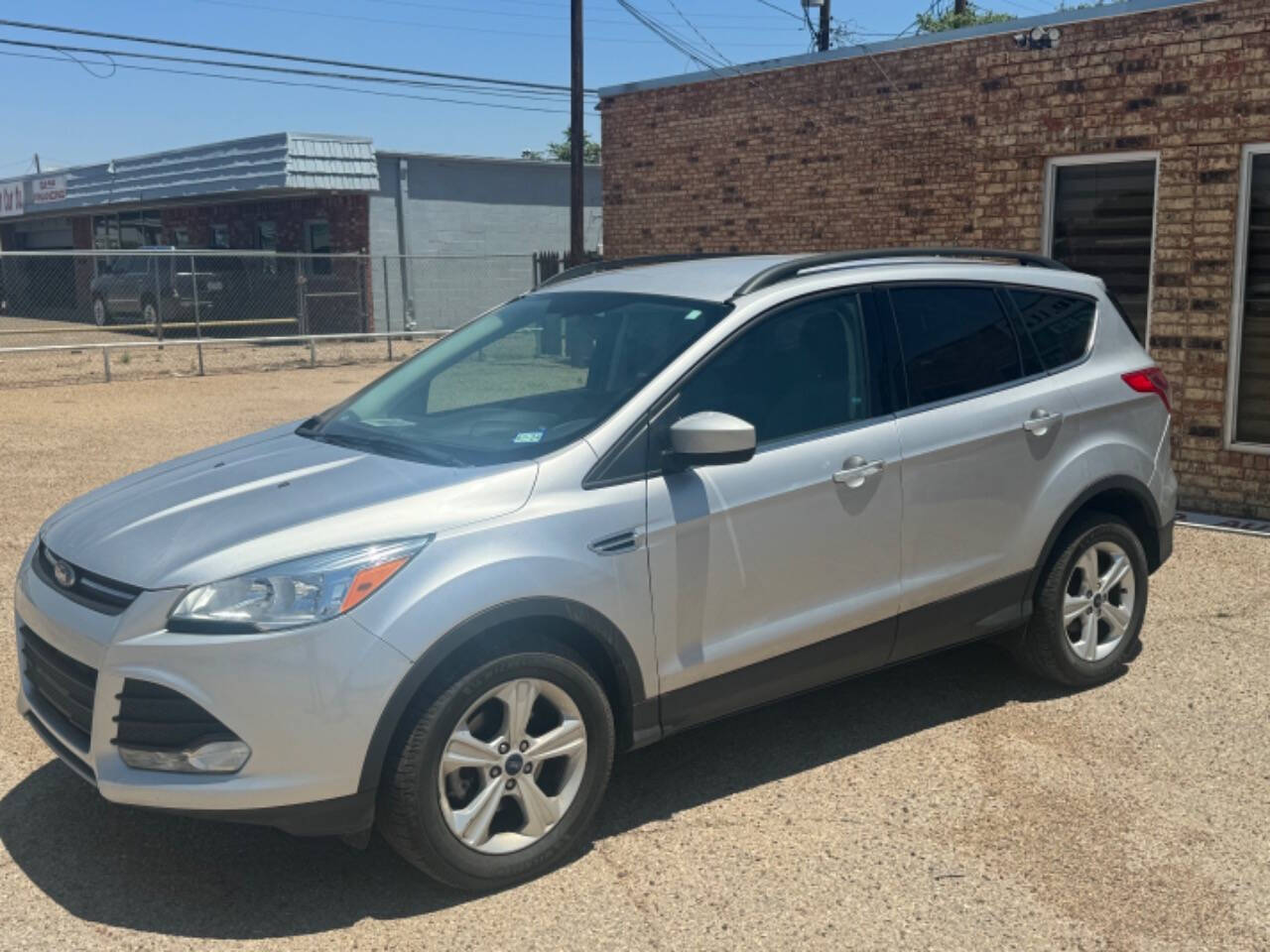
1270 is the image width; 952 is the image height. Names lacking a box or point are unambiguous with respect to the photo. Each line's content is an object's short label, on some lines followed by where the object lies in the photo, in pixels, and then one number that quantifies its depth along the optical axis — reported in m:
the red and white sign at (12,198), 39.38
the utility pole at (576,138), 20.99
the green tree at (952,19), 32.22
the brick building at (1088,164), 8.88
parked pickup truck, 26.59
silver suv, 3.44
